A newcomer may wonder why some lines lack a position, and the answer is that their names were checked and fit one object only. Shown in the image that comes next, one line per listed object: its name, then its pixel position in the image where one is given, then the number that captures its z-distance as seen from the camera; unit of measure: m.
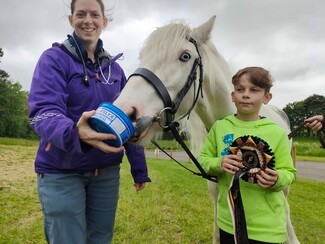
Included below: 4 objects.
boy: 1.75
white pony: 1.58
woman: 1.60
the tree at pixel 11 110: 51.67
